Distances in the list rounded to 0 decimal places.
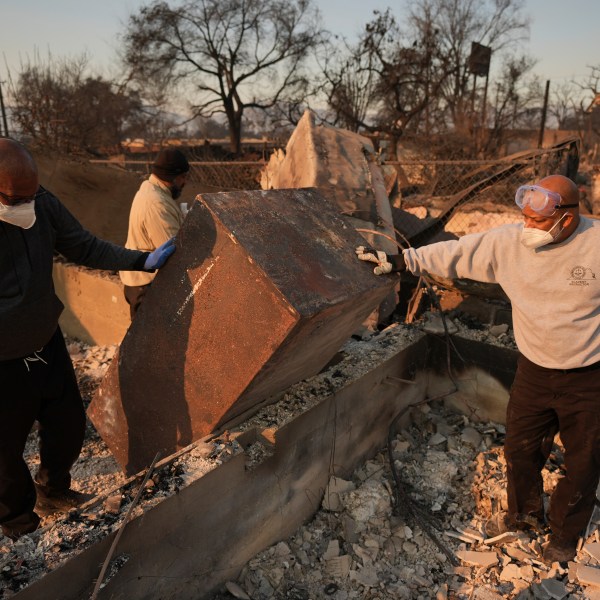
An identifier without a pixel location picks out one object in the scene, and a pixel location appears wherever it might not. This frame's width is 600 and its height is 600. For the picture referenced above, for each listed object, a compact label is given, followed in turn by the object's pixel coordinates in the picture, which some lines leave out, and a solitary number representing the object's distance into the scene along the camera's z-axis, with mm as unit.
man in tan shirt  3490
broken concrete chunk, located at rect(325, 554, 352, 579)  2650
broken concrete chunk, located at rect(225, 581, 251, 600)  2404
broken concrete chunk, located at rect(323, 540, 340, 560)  2754
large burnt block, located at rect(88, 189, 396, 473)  2119
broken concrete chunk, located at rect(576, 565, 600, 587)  2510
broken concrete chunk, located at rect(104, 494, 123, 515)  1955
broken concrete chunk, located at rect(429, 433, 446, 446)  3701
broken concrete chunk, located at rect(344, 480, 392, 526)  3016
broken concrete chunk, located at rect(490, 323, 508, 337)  3932
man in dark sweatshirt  2070
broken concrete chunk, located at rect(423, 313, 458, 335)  3932
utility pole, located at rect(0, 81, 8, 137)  16156
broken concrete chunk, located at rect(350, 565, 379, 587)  2592
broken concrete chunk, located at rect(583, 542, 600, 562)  2690
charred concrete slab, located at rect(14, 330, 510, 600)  1918
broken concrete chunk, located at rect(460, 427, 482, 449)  3666
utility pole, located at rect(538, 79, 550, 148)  17938
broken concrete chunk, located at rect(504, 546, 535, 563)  2721
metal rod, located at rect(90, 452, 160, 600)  1729
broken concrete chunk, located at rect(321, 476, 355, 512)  3053
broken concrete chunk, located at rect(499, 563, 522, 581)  2609
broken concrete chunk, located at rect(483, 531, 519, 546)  2838
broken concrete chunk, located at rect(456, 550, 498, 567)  2697
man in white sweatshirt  2381
